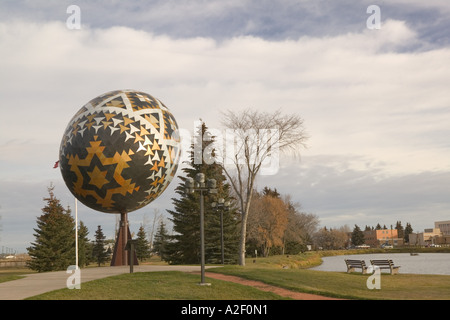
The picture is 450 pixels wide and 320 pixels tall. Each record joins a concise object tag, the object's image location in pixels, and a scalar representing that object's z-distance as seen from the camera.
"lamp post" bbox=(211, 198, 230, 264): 27.26
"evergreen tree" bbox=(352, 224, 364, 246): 163.00
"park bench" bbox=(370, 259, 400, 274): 27.58
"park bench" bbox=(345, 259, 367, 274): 28.87
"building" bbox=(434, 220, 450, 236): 196.52
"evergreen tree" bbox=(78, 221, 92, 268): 51.06
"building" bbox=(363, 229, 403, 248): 175.12
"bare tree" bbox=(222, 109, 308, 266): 32.28
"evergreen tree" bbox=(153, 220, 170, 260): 76.40
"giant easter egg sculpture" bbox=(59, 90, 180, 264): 20.77
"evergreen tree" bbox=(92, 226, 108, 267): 65.75
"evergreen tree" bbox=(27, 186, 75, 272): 44.53
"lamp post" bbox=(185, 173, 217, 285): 17.80
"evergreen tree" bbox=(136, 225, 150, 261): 67.41
